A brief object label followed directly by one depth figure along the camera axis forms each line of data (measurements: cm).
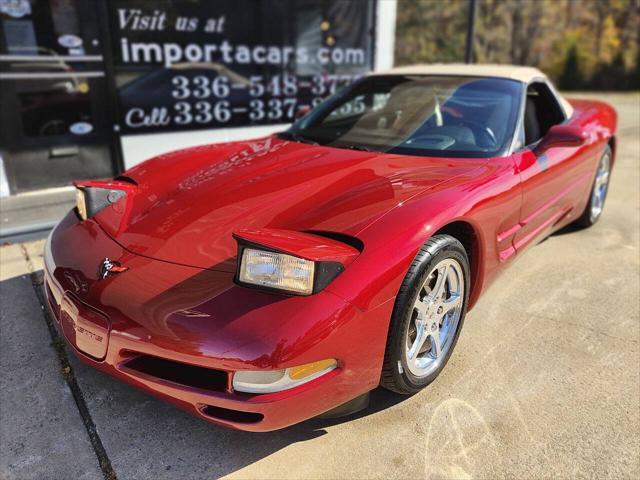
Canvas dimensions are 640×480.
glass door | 499
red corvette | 185
